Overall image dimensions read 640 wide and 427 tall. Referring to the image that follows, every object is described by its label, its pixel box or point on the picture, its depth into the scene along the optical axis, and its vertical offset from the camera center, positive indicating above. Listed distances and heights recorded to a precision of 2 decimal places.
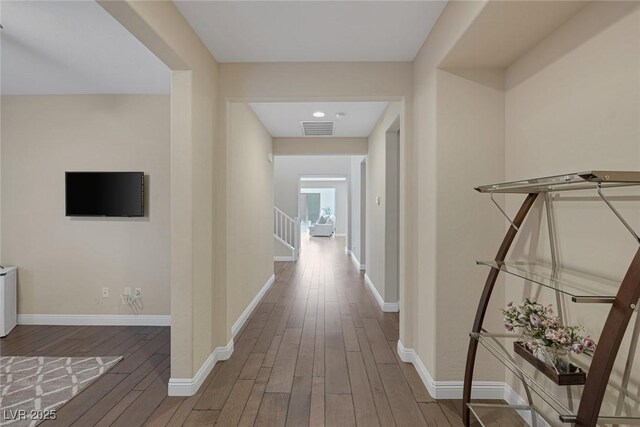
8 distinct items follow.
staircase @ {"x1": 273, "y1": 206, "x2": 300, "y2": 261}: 7.60 -0.51
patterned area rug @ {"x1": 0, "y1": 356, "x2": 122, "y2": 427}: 1.99 -1.29
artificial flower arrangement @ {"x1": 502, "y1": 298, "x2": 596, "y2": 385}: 1.33 -0.55
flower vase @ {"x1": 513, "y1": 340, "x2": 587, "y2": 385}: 1.31 -0.68
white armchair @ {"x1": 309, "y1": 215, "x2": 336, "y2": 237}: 13.19 -0.78
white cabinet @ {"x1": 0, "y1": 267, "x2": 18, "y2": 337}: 3.19 -0.94
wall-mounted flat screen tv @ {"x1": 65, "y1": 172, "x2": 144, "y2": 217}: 3.36 +0.17
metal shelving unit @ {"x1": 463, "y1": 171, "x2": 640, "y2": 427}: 0.96 -0.32
